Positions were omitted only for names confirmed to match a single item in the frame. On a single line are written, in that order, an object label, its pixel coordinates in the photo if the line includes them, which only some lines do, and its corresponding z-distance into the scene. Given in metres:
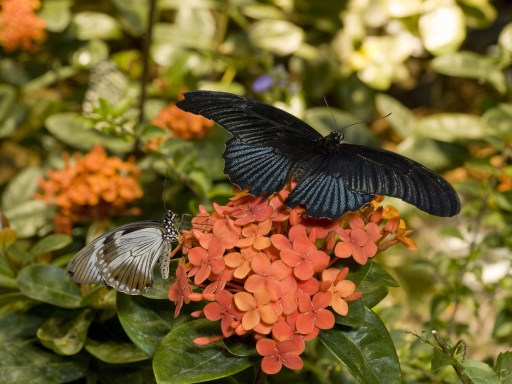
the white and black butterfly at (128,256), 0.71
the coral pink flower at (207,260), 0.67
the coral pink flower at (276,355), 0.66
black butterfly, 0.67
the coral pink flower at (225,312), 0.66
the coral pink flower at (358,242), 0.67
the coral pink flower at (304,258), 0.66
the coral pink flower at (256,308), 0.65
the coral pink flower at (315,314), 0.66
